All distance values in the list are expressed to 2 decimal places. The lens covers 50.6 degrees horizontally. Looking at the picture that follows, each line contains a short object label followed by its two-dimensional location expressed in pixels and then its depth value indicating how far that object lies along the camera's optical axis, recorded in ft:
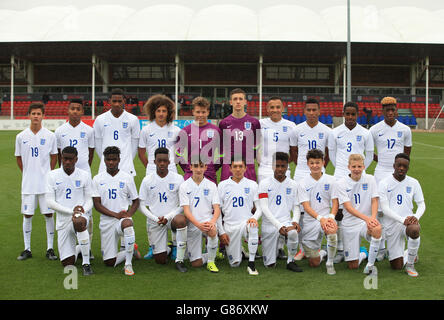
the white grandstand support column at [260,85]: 105.77
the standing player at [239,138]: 20.98
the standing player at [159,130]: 21.13
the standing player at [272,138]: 21.71
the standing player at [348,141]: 21.35
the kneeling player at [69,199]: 17.88
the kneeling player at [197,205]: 18.61
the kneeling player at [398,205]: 17.99
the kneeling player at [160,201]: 18.74
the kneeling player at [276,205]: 18.30
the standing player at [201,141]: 20.38
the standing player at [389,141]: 21.71
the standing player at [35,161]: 20.13
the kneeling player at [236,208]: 18.39
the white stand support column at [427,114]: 110.32
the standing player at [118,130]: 21.70
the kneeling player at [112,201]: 18.42
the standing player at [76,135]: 20.99
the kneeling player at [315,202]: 18.56
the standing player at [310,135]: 21.27
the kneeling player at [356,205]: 18.19
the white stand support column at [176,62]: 109.70
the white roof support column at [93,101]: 106.42
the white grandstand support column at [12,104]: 108.35
